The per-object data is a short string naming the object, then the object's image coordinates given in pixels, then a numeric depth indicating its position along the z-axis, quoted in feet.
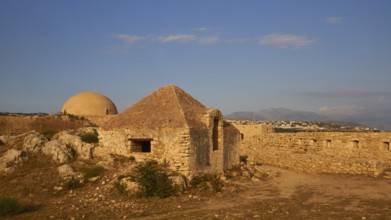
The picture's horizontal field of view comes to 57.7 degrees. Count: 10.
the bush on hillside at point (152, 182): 37.88
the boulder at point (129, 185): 38.19
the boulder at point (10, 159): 42.19
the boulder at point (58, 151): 46.55
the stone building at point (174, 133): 44.37
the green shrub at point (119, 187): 38.33
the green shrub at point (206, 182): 42.14
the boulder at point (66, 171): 42.35
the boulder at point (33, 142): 48.24
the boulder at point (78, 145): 48.62
